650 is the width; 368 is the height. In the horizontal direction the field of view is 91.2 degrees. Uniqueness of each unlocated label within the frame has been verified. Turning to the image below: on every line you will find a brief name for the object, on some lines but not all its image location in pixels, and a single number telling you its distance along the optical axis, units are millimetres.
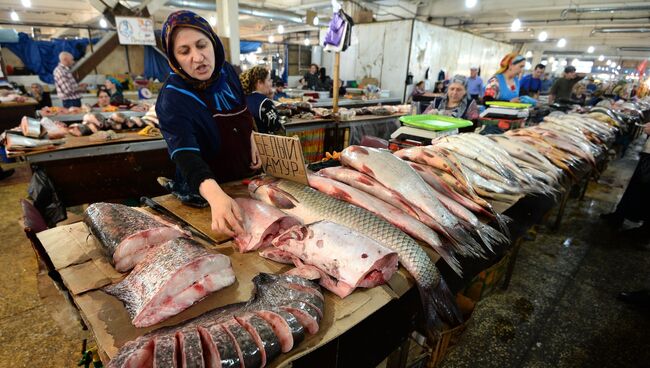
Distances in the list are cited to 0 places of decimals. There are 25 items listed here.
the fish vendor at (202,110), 1551
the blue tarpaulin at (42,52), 12219
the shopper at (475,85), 10125
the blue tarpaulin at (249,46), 20672
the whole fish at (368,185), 1924
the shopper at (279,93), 10937
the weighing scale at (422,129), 3248
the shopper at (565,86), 9859
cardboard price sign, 1842
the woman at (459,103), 4855
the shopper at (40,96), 8588
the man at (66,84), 7840
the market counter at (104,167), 3801
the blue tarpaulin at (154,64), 12258
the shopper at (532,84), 11825
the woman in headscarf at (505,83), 5426
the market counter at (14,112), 7023
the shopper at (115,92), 7721
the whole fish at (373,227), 1425
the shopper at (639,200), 4770
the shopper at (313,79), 12938
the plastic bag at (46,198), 3615
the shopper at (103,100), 7441
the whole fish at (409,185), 1760
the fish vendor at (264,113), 3234
